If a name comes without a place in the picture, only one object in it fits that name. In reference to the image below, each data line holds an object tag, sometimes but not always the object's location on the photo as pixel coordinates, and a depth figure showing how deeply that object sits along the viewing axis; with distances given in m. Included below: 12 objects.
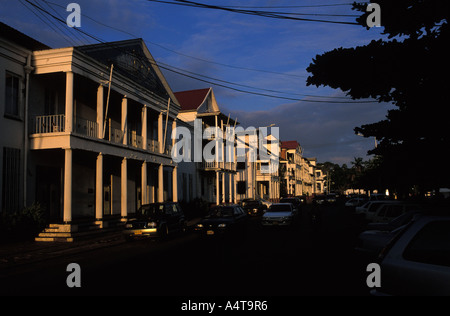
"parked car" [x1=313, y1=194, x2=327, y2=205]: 57.01
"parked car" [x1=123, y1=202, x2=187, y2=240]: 16.78
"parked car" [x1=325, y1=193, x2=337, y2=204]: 57.58
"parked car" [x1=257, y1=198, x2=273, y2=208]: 45.88
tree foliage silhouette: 9.98
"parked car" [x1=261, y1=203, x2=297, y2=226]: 20.53
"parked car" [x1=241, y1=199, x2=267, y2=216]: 34.51
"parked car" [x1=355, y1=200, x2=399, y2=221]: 19.40
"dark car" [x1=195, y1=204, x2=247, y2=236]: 16.39
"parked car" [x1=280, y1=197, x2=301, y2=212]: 39.26
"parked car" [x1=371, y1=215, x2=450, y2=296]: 3.99
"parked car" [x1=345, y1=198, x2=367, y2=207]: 46.16
